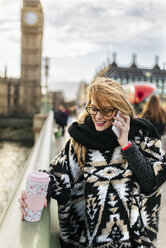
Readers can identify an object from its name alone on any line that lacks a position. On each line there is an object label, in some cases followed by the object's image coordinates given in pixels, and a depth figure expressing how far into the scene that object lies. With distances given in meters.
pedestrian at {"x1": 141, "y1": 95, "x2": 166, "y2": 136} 4.84
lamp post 22.75
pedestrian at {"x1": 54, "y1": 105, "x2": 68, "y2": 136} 11.88
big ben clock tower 59.56
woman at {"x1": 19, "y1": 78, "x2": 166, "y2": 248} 1.59
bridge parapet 1.28
